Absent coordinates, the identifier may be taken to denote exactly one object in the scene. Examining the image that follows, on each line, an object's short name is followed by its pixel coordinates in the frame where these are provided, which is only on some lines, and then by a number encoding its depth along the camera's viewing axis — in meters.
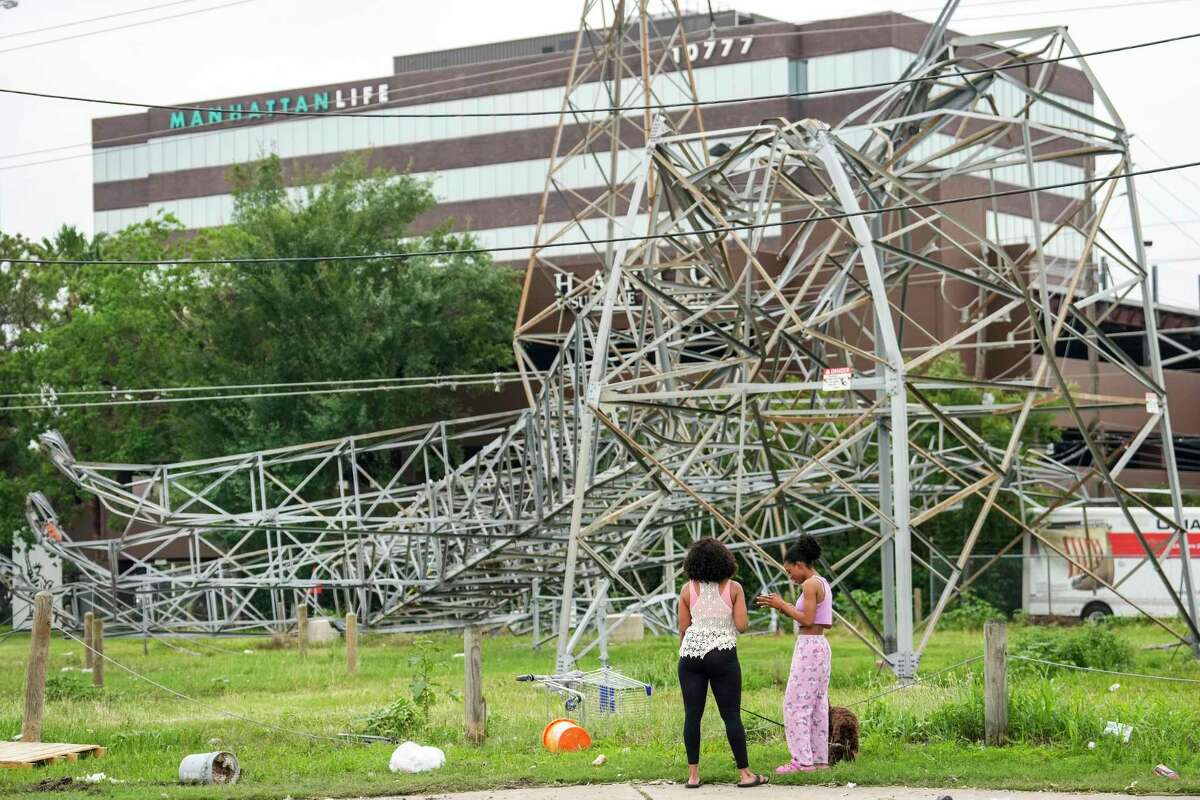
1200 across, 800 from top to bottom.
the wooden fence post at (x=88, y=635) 29.26
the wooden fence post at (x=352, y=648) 27.56
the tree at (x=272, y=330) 55.03
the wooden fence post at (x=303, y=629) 31.86
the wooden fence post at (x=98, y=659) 26.31
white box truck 39.69
